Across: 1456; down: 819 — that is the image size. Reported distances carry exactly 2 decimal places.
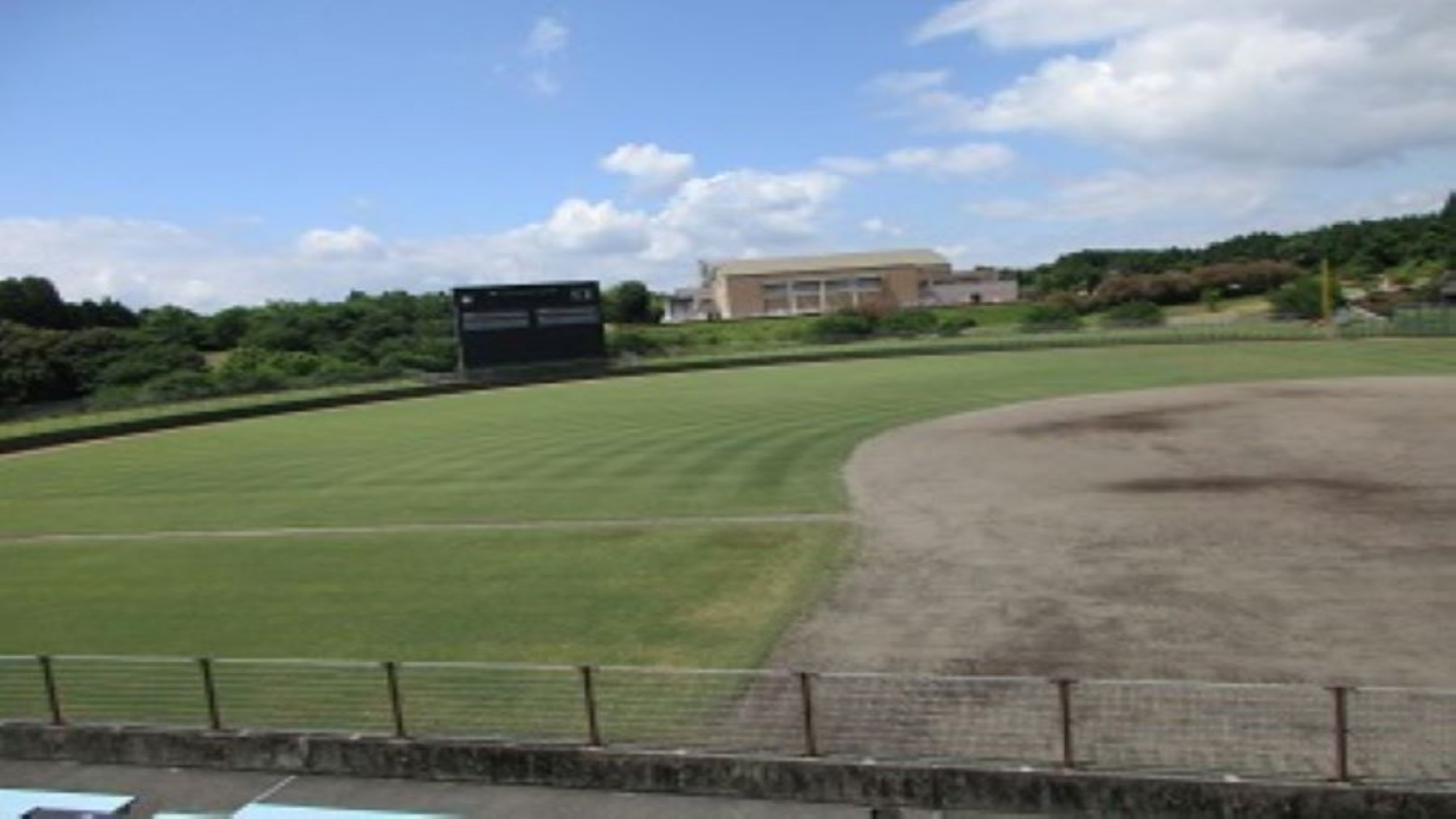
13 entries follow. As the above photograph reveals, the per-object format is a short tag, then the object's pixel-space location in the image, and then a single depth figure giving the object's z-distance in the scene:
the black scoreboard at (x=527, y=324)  67.94
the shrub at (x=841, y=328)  87.06
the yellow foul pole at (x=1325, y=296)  72.38
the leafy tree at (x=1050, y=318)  81.88
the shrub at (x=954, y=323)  87.50
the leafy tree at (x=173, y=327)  96.89
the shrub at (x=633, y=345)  81.12
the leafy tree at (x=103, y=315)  103.25
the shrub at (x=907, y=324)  89.27
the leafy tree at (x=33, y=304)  96.50
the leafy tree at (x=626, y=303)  142.38
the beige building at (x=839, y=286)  167.88
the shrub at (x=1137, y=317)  78.12
